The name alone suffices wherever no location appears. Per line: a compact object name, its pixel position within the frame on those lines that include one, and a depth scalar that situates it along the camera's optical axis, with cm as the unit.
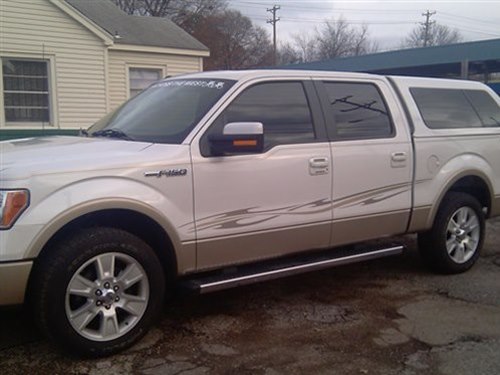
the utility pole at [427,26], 7450
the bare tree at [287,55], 7094
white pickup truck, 352
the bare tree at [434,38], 7838
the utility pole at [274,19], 6836
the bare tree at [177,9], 4881
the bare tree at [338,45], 7325
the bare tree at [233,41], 5391
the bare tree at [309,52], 7381
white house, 1367
